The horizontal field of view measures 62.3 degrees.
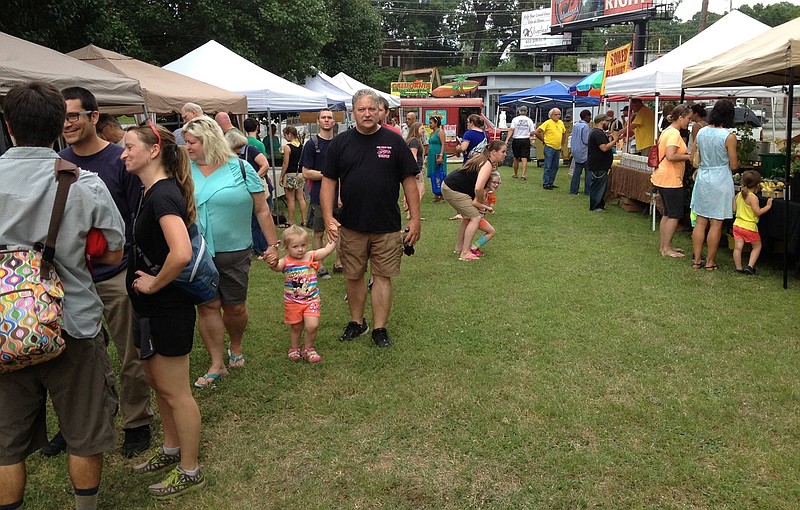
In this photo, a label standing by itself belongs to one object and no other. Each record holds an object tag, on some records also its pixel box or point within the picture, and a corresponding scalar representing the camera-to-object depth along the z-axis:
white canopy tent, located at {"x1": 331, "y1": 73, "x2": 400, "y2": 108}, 22.15
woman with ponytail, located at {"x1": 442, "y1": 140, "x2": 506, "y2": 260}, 7.96
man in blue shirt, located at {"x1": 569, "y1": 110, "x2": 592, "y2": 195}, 14.77
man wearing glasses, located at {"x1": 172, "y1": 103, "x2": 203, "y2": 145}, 5.35
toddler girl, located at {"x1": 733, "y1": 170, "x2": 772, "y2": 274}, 7.26
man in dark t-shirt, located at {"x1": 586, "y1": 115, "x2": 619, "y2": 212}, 12.39
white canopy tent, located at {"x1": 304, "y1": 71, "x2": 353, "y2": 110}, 20.31
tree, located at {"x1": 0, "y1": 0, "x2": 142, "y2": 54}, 11.02
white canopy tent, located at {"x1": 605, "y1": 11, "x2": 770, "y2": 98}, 10.72
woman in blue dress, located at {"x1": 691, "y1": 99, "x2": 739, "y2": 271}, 7.22
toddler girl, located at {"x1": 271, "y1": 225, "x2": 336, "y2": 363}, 4.91
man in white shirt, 19.02
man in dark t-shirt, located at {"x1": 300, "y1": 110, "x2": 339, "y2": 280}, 7.49
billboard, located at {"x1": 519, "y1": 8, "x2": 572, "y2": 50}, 60.62
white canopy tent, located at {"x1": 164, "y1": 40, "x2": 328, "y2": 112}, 12.10
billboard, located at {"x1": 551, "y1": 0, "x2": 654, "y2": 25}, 43.71
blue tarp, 24.38
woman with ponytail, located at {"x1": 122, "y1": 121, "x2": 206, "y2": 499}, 2.91
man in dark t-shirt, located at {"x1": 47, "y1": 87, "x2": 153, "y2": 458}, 3.36
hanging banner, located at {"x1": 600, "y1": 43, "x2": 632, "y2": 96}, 16.21
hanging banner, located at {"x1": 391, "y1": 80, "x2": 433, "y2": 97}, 30.23
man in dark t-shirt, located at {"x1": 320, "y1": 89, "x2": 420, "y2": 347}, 5.02
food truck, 26.67
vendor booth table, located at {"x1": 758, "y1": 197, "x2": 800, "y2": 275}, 6.91
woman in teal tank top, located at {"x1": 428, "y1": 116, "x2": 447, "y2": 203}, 13.78
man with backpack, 2.49
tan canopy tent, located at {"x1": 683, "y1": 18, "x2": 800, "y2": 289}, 6.32
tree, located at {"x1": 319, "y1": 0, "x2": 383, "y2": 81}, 32.06
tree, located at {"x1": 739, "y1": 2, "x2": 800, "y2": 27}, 66.81
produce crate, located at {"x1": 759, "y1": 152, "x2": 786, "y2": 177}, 7.92
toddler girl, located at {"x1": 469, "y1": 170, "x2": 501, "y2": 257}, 8.28
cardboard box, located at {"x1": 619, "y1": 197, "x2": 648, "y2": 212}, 12.12
